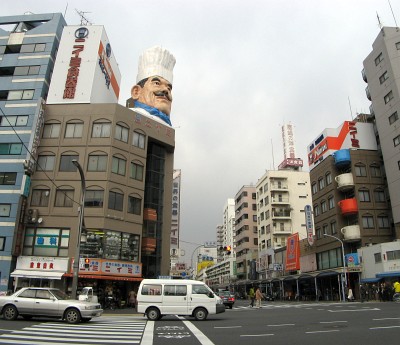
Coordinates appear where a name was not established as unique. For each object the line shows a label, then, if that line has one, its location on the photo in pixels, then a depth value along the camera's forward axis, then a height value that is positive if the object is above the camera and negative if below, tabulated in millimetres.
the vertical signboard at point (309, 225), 51750 +9527
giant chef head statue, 48219 +27160
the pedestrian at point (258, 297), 33028 -140
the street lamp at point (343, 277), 40650 +1991
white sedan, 16562 -521
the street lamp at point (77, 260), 21281 +1906
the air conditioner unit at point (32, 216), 33066 +6612
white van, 19391 -222
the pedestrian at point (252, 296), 33716 -59
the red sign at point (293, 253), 59031 +6599
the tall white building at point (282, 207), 76500 +17916
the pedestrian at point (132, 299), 33344 -387
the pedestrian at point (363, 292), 34191 +334
